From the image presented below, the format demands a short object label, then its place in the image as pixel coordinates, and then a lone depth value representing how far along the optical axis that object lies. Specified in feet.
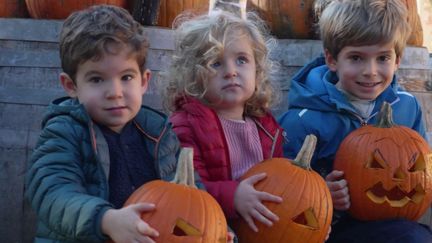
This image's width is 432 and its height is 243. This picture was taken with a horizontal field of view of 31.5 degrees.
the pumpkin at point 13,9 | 15.30
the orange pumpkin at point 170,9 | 16.43
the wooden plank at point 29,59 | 13.39
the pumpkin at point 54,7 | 15.02
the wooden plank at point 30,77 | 13.37
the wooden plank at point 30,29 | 13.65
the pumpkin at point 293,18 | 16.24
